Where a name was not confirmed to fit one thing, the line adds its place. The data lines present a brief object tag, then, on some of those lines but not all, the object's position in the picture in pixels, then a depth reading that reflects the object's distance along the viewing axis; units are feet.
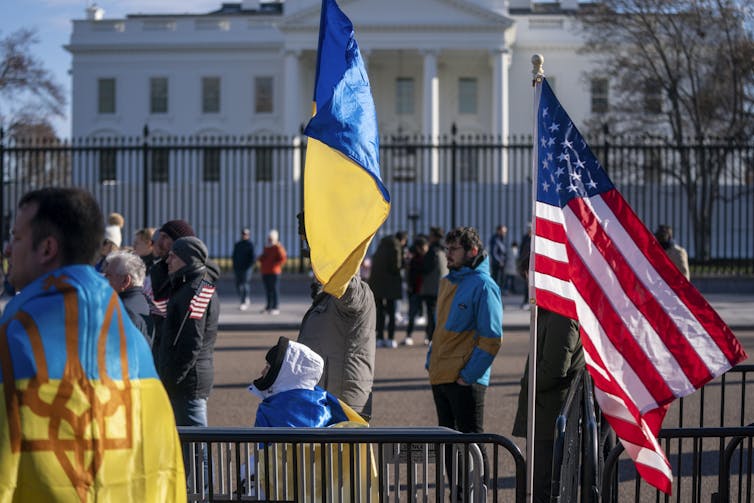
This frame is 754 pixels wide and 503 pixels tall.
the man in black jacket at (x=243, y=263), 131.23
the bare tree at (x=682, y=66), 200.03
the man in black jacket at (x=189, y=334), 42.01
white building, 360.07
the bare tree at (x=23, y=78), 256.32
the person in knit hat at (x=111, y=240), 66.08
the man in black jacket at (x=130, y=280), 42.91
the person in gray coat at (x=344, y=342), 39.06
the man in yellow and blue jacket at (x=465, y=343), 43.91
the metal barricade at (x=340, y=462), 27.20
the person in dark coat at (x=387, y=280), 99.40
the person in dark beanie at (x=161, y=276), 46.47
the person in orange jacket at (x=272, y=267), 126.93
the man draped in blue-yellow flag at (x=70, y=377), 17.94
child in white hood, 32.32
